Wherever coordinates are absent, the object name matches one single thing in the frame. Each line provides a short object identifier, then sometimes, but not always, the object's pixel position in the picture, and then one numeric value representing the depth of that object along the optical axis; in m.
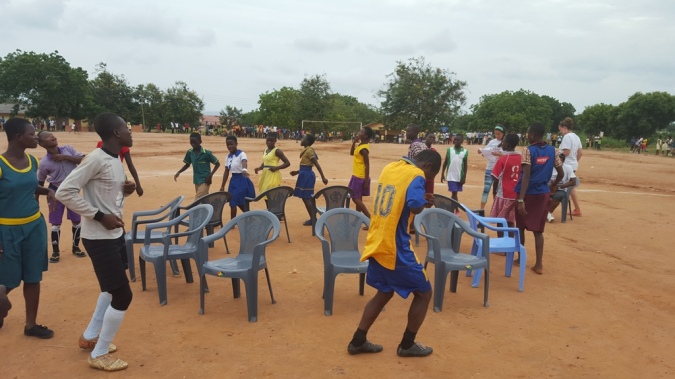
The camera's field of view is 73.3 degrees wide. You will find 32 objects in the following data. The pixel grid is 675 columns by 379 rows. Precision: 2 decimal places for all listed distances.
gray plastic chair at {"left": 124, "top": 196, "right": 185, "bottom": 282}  5.39
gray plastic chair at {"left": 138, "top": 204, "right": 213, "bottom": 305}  4.78
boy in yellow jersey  3.46
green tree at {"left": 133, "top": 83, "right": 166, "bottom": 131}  55.72
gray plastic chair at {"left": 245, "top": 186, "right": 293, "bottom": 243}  7.27
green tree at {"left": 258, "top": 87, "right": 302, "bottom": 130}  47.68
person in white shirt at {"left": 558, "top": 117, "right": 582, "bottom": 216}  8.41
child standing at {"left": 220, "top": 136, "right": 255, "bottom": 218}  7.67
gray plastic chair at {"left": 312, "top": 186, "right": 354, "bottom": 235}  7.48
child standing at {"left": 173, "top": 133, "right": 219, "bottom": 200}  7.51
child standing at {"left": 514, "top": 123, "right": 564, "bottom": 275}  5.89
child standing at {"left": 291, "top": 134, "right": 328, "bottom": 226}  7.98
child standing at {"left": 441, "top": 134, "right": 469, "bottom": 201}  9.05
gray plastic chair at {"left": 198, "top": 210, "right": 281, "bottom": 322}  4.35
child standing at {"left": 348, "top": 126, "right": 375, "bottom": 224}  7.64
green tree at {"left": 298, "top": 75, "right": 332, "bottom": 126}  45.94
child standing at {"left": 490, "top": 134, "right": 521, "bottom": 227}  6.22
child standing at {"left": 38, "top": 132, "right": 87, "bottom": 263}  5.81
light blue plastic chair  5.38
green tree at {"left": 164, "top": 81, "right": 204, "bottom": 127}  55.97
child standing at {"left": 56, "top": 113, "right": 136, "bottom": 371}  3.21
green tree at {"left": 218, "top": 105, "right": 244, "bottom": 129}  61.68
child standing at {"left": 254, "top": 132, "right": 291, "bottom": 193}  8.07
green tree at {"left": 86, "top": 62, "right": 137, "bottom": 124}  54.78
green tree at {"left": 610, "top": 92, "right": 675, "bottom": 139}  48.22
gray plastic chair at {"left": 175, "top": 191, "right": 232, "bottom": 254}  6.28
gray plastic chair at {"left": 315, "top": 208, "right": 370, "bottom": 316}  4.57
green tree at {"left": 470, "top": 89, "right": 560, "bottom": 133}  70.96
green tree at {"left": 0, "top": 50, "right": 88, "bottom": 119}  48.75
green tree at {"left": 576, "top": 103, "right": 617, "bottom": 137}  53.16
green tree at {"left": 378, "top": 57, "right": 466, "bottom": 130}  46.53
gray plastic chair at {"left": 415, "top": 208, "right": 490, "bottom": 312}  4.66
